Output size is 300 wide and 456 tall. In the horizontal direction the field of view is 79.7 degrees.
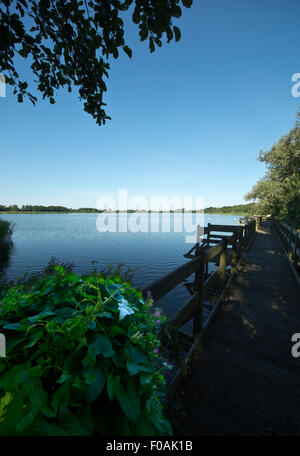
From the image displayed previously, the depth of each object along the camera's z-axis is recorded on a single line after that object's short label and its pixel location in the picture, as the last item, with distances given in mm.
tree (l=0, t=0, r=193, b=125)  2047
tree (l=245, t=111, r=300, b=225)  14683
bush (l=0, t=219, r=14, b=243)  17930
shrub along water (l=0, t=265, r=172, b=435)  589
